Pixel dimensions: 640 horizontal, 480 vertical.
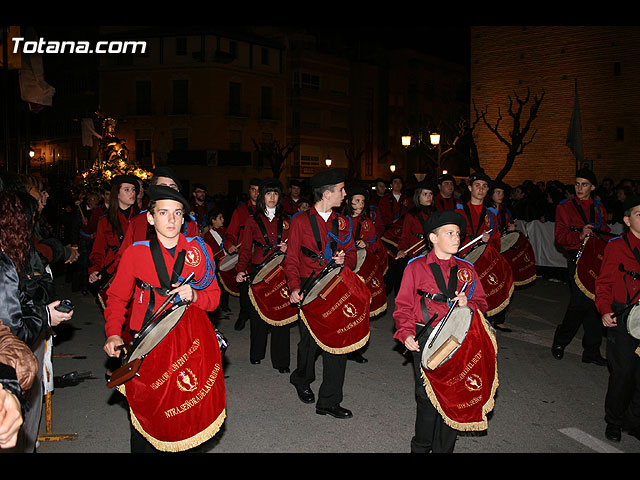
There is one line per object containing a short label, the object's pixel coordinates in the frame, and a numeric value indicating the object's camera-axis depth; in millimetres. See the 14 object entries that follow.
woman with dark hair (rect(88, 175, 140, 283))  7328
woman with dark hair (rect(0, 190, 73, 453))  3131
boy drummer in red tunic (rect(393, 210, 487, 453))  4516
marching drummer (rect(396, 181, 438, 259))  10023
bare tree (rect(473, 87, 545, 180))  26969
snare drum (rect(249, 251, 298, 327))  7238
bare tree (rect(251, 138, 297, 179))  50375
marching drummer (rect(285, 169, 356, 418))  5879
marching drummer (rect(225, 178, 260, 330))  9168
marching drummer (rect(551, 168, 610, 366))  7574
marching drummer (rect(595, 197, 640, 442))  5238
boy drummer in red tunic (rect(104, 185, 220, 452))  4129
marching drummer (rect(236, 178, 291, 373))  7738
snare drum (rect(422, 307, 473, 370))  4082
